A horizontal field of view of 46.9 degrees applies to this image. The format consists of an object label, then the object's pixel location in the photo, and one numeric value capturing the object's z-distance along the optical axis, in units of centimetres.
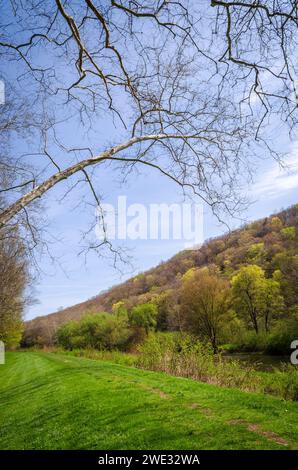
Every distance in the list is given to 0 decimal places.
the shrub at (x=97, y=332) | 5028
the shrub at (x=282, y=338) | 3022
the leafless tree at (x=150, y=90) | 433
